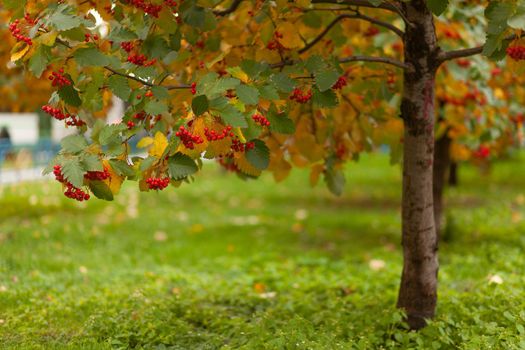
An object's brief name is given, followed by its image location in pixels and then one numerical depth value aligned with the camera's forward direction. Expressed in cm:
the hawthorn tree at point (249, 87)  319
